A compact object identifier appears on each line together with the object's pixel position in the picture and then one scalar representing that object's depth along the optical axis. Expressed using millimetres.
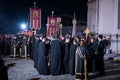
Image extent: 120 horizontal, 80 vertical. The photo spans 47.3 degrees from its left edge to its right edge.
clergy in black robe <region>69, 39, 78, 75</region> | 7180
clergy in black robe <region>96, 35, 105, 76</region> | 7337
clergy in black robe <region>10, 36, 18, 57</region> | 11378
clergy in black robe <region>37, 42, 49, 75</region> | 7356
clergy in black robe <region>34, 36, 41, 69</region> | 8314
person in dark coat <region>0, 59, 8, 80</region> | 3401
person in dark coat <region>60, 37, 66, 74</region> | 7452
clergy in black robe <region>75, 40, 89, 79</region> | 6347
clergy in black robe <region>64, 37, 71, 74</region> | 7499
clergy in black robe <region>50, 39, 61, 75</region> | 7323
